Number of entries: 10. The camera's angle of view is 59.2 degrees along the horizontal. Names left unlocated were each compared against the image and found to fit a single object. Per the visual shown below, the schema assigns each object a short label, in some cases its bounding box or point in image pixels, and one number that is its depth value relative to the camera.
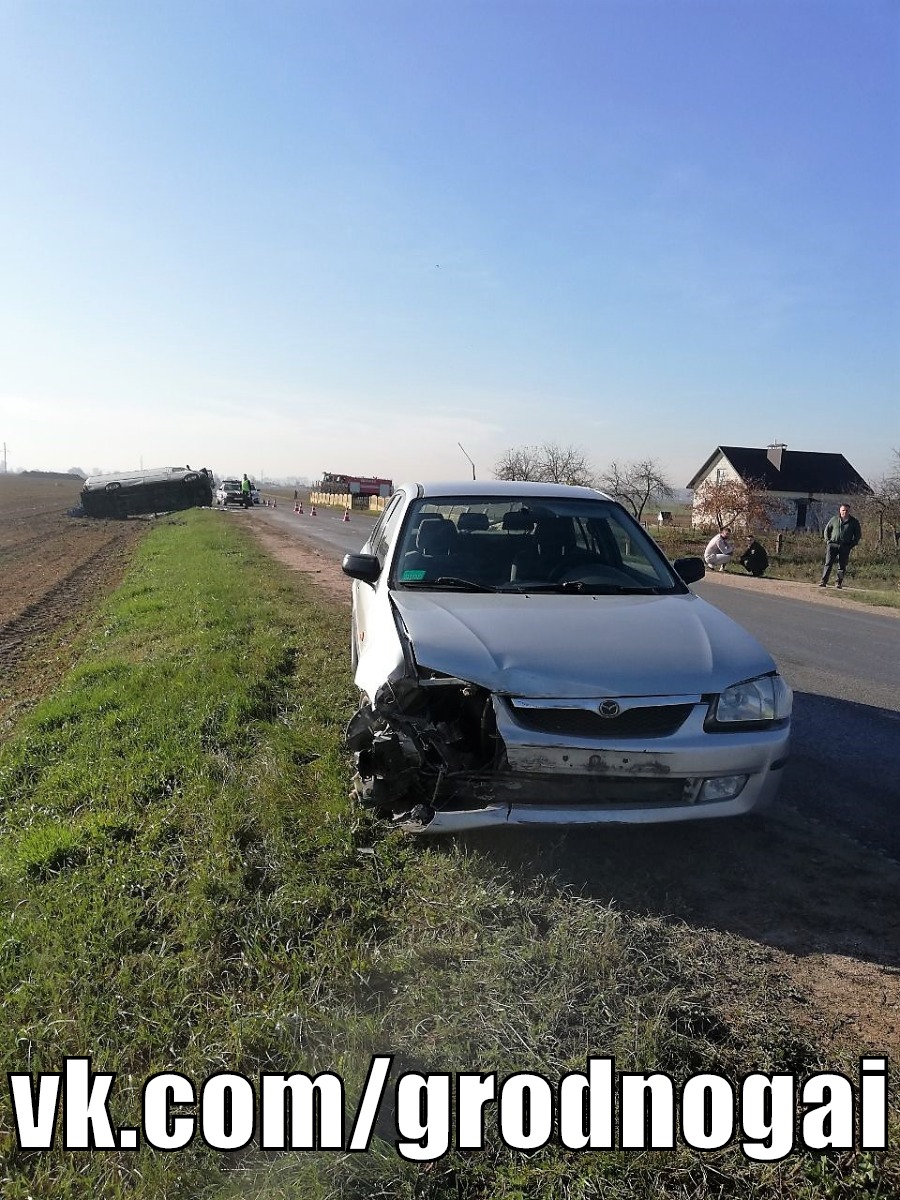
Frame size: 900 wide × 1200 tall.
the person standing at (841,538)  16.49
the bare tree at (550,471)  43.28
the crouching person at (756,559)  19.84
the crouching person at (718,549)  18.39
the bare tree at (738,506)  32.22
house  55.81
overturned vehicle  37.19
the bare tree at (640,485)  40.94
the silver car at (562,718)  3.16
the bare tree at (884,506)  28.47
